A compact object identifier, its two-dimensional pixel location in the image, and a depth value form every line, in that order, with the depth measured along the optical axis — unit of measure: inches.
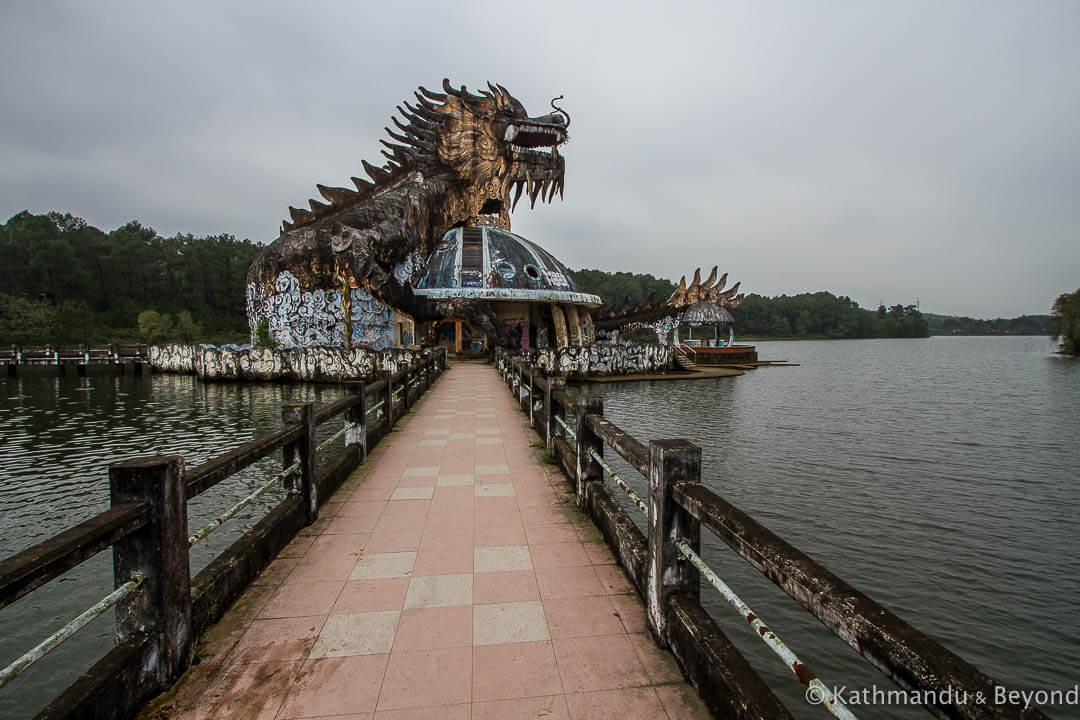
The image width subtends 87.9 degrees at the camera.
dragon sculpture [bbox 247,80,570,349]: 980.6
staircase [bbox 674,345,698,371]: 1358.3
